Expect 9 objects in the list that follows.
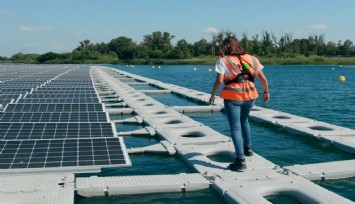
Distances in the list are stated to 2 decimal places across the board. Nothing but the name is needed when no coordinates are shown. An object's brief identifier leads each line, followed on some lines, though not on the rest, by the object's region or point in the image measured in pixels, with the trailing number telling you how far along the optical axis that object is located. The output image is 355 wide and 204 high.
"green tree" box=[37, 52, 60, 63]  121.88
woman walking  6.81
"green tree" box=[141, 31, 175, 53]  132.80
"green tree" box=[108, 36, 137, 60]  143.48
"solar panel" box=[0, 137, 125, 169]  7.30
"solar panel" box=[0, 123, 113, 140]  9.30
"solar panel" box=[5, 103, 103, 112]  13.06
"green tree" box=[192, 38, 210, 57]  119.56
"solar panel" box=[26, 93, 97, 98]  17.31
